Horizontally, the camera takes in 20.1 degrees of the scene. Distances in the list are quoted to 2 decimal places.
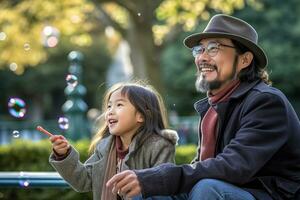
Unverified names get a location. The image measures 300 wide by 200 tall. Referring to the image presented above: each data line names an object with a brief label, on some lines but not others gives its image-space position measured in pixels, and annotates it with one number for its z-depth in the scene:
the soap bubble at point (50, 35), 10.56
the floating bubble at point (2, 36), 15.85
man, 3.62
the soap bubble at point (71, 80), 5.97
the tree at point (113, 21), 12.88
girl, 4.51
